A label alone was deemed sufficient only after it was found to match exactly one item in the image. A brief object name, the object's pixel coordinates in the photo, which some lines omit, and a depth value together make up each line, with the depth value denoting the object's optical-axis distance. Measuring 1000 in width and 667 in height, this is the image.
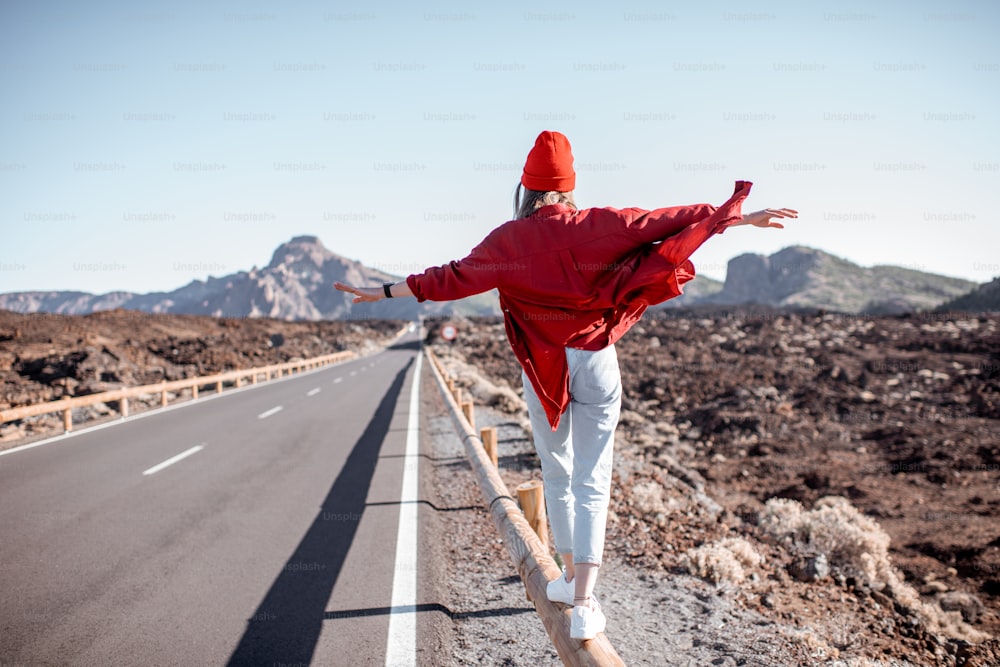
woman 2.39
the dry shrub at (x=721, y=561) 4.59
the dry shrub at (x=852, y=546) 5.14
